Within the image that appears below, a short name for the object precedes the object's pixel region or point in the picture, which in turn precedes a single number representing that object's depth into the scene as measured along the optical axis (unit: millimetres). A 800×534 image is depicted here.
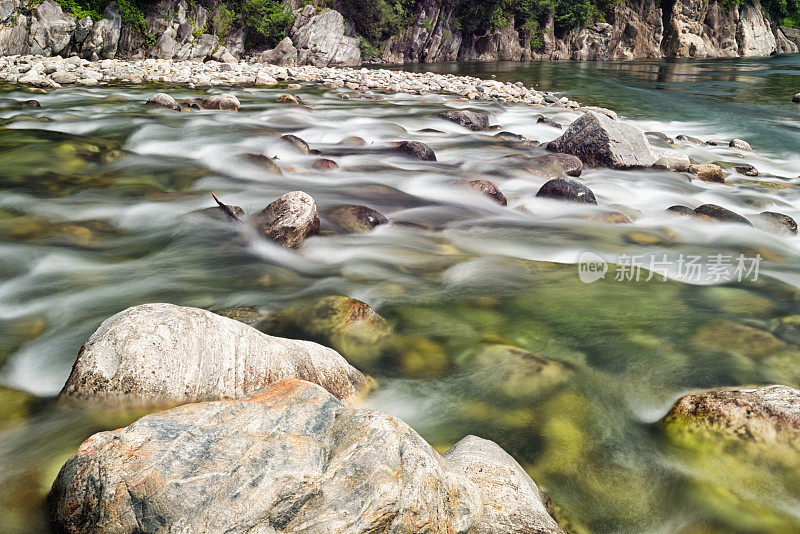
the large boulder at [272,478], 1466
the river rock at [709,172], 8656
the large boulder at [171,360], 2299
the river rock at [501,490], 1797
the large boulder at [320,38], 31844
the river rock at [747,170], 9297
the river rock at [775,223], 6164
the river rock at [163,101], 12047
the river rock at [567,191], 6668
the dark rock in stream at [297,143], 8952
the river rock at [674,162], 9062
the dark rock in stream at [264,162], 7554
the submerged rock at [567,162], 8398
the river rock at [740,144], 11656
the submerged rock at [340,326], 3248
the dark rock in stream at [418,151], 8938
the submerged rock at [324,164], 7945
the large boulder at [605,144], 8906
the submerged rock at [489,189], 6816
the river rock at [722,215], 6176
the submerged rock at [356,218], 5430
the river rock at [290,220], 4863
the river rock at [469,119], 12383
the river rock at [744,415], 2420
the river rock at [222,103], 12750
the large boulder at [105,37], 25328
